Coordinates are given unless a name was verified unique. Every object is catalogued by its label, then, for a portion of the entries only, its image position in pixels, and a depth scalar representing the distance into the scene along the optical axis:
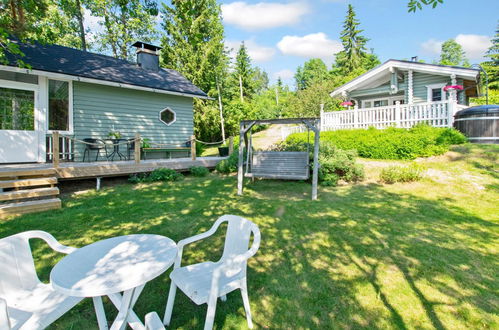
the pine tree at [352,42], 37.53
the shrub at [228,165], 9.49
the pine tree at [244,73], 29.72
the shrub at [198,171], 9.23
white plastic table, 1.58
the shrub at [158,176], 8.11
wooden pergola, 6.15
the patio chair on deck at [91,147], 9.13
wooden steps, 5.07
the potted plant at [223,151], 12.05
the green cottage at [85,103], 7.82
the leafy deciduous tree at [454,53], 63.69
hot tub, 9.42
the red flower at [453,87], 11.44
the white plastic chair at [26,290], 1.76
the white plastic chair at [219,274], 1.93
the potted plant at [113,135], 9.82
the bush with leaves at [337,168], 7.57
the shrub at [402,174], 7.02
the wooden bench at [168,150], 10.57
